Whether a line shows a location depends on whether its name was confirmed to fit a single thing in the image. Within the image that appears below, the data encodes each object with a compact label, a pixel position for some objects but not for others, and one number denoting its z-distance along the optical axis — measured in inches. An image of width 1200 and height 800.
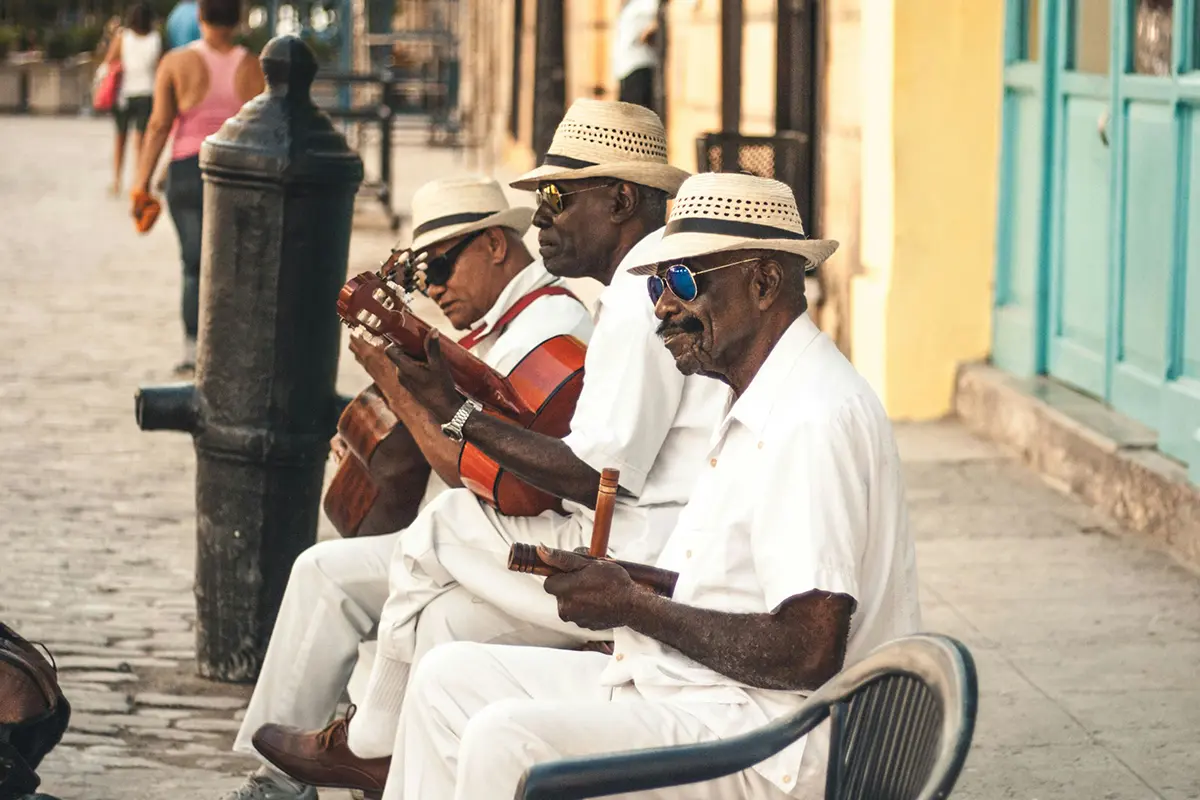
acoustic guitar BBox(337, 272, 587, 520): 311.1
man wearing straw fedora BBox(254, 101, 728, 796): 293.9
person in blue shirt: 1087.0
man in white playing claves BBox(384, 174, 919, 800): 226.8
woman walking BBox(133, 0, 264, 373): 712.4
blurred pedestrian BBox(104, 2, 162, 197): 1497.3
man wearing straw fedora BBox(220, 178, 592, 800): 339.9
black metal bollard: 400.5
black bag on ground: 305.3
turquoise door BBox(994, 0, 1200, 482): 490.3
